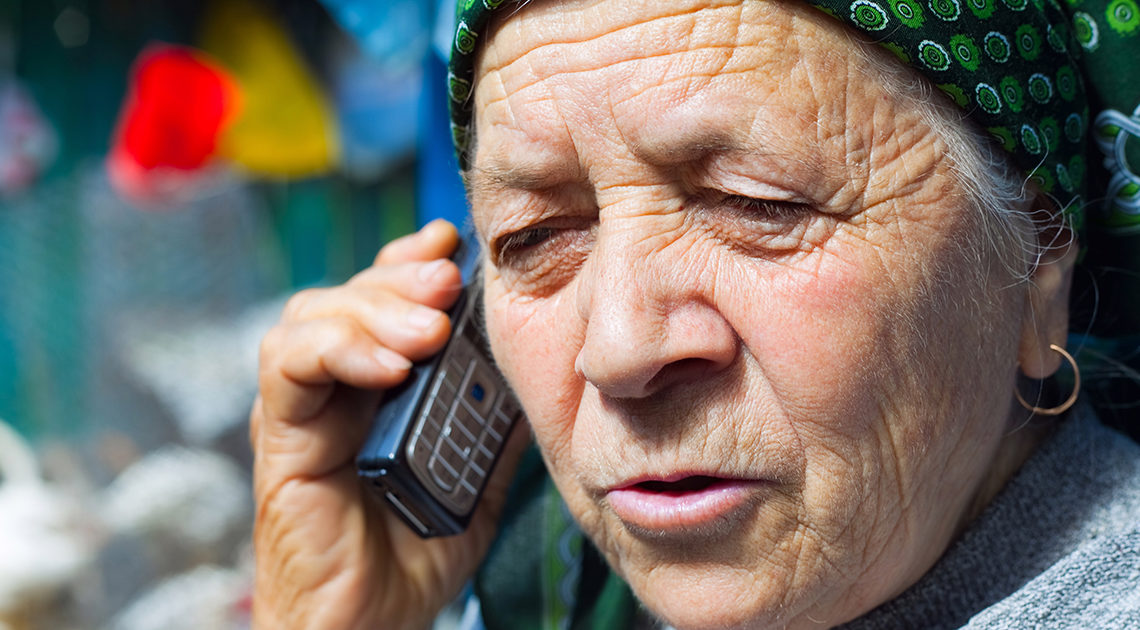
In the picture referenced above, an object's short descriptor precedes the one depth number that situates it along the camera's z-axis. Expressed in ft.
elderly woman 3.67
